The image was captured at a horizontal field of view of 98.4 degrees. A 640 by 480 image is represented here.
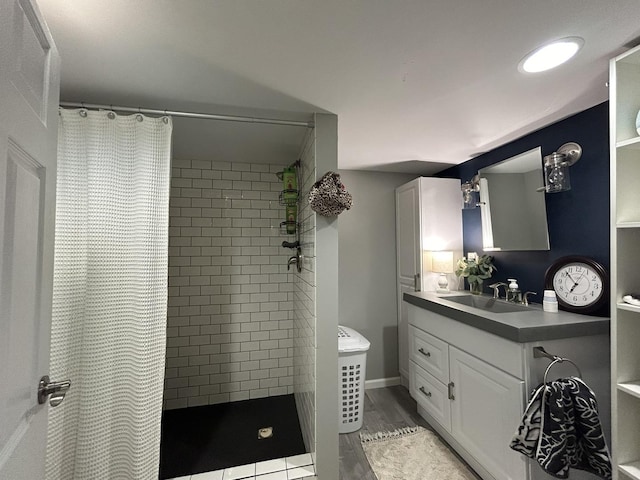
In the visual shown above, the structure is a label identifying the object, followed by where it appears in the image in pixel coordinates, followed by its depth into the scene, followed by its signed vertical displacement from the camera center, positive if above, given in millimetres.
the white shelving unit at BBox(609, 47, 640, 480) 1164 -38
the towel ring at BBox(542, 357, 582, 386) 1289 -548
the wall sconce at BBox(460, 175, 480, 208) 2299 +464
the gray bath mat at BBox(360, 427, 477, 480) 1676 -1384
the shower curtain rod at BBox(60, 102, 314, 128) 1401 +709
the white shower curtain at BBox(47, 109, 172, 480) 1294 -257
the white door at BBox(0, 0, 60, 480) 583 +42
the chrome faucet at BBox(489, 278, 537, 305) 1942 -336
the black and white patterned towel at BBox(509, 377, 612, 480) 1229 -835
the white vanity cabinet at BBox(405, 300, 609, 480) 1377 -794
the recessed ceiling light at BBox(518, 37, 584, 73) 1067 +791
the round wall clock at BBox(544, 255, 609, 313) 1509 -207
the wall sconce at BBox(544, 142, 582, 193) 1675 +511
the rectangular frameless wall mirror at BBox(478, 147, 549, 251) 1880 +317
